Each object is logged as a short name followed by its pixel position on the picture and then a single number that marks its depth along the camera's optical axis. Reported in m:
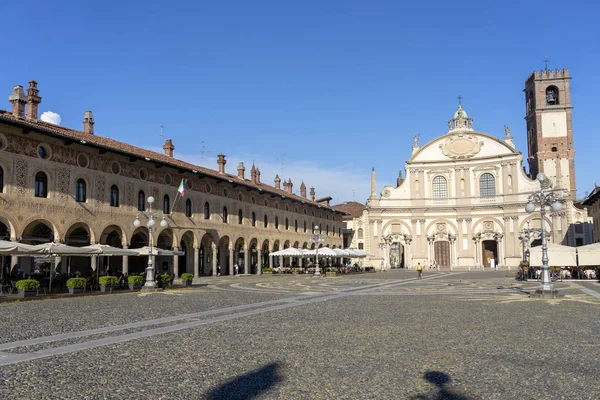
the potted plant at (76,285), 21.00
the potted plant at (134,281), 24.36
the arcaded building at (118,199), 26.31
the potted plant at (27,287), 19.16
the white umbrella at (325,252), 44.25
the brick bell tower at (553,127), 62.59
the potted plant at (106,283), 22.63
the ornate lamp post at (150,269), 23.44
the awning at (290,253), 43.81
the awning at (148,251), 26.06
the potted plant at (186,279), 27.50
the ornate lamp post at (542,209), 18.95
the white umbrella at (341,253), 46.51
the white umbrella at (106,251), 22.98
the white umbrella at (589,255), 29.77
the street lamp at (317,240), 42.09
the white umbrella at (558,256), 30.50
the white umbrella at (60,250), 20.45
